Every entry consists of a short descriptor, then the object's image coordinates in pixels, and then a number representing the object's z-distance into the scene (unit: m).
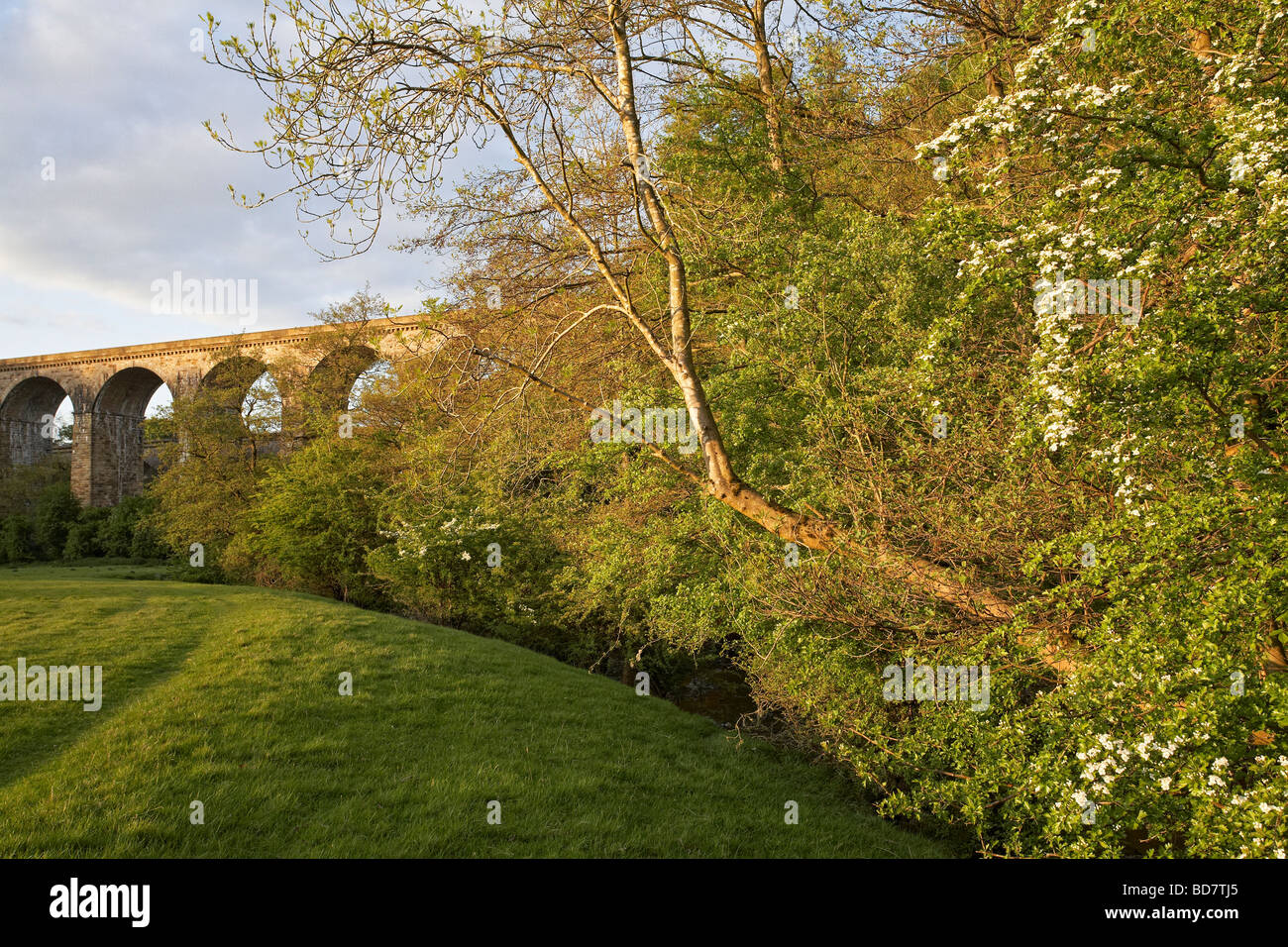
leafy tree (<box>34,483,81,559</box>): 37.41
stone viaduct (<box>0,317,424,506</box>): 40.41
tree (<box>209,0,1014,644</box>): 5.16
